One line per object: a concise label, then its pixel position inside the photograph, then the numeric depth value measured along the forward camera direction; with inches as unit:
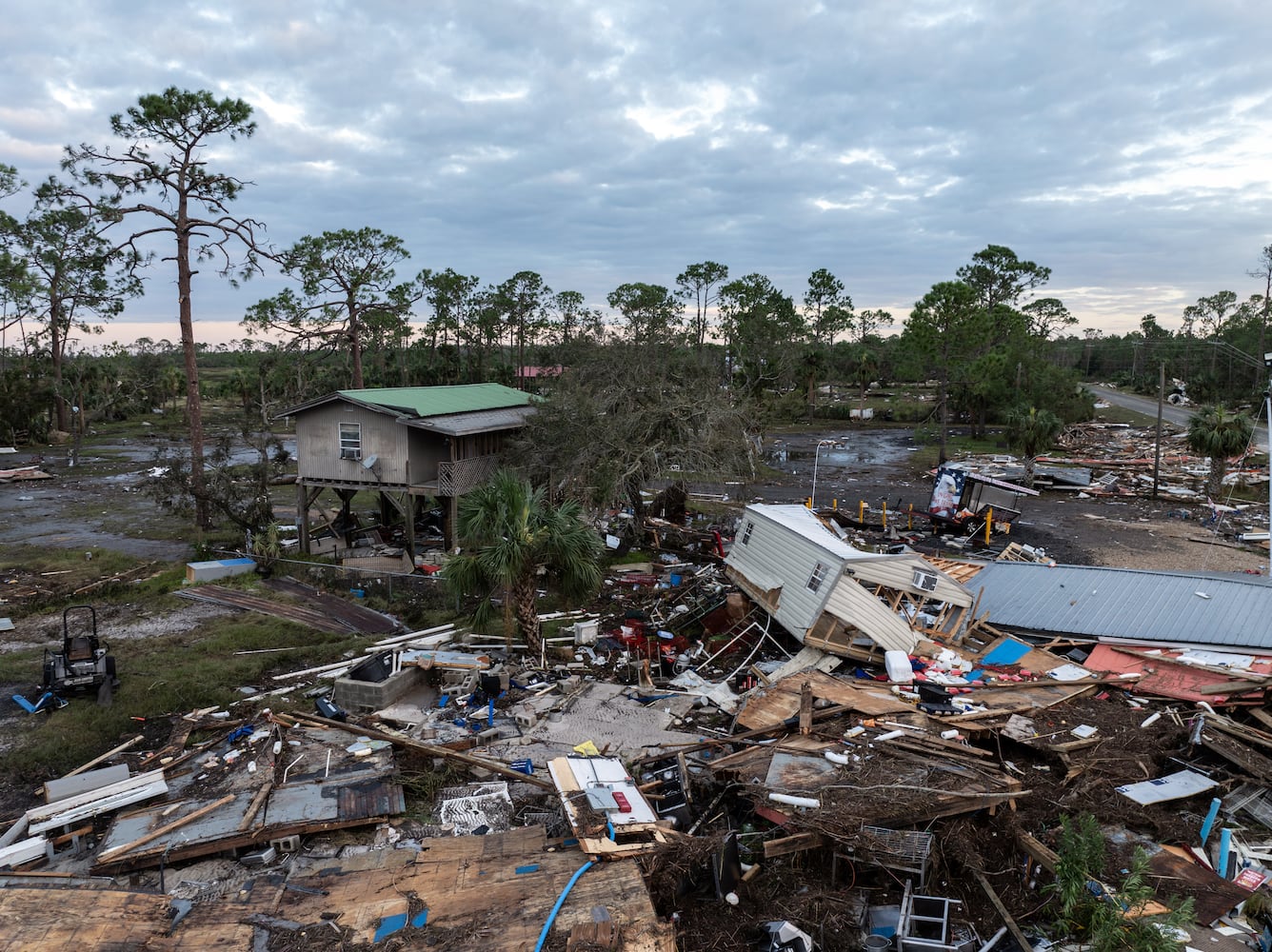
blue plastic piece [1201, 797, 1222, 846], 322.3
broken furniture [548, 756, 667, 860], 286.5
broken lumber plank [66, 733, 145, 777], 381.1
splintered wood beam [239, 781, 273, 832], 307.6
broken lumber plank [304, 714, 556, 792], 355.9
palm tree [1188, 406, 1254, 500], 1060.5
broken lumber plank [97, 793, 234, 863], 291.1
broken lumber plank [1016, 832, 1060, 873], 290.2
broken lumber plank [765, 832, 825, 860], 288.2
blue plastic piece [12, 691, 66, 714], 452.4
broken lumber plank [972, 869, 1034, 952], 260.4
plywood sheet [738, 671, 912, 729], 410.0
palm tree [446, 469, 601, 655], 478.6
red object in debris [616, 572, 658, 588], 727.8
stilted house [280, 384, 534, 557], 844.6
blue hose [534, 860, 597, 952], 227.2
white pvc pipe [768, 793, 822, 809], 301.9
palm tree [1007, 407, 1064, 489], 1284.4
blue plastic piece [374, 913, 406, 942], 237.3
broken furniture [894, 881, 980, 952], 257.1
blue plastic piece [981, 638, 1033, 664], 521.3
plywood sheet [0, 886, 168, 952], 222.1
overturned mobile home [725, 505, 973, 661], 502.6
